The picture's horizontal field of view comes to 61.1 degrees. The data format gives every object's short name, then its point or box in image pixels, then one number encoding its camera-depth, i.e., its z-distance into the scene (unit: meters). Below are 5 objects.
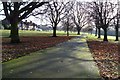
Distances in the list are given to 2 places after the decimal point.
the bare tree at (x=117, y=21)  19.20
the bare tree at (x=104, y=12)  18.45
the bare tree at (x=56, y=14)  23.25
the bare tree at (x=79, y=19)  35.27
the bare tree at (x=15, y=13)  10.57
